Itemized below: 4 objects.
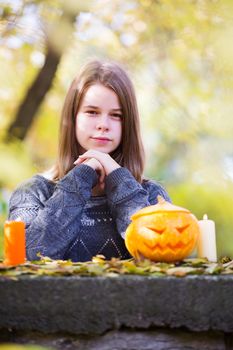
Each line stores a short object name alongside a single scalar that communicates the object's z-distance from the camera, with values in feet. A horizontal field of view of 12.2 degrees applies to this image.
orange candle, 10.32
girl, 13.42
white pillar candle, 11.71
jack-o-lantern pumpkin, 10.60
